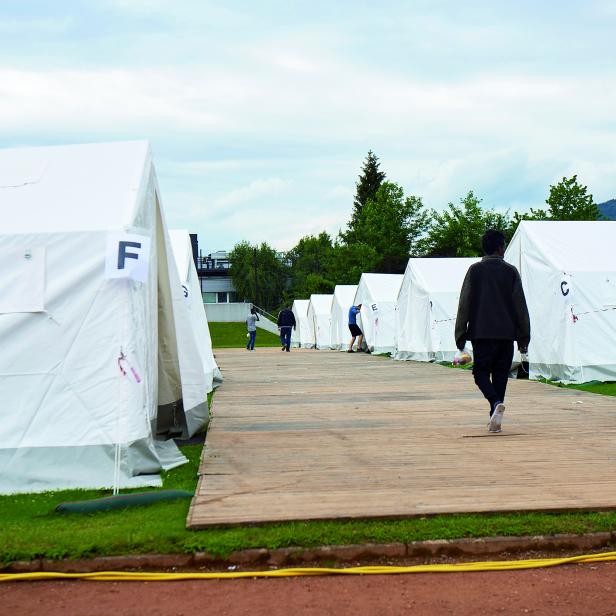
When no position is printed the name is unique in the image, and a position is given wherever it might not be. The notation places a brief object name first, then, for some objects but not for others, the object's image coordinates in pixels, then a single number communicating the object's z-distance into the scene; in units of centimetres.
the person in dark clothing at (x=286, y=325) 3384
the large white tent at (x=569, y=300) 1383
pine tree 8369
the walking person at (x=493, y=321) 770
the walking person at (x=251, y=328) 3425
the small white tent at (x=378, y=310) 2888
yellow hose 376
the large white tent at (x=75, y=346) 575
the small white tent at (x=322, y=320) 4256
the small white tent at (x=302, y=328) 4650
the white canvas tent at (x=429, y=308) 2208
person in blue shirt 3039
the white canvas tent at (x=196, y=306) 1391
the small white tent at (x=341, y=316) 3653
